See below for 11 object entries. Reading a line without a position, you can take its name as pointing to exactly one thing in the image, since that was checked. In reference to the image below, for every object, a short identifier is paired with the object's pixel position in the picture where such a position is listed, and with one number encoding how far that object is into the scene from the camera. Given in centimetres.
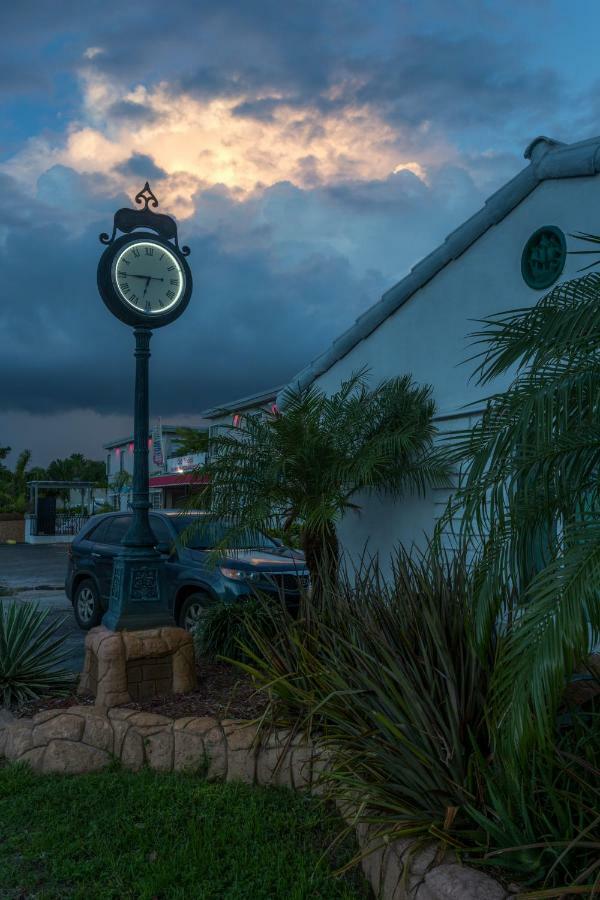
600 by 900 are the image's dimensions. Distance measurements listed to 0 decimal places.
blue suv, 863
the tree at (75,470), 6681
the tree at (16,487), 4322
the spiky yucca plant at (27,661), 623
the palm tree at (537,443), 352
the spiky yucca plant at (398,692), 361
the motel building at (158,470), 3247
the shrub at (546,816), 298
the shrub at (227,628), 698
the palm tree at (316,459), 838
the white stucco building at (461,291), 775
